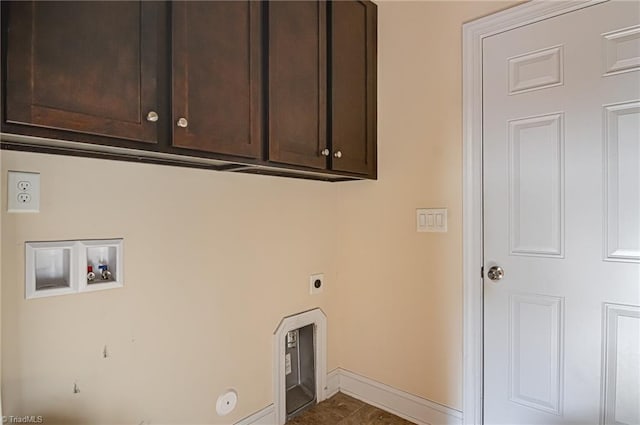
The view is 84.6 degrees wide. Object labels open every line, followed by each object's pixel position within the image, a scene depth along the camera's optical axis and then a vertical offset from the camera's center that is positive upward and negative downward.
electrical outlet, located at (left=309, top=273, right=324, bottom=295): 2.03 -0.42
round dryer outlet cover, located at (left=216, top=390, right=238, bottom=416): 1.58 -0.87
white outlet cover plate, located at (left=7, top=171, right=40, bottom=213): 1.03 +0.06
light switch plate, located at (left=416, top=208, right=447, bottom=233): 1.78 -0.05
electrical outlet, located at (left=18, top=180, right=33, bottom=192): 1.04 +0.08
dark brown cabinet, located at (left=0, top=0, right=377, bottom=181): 0.89 +0.42
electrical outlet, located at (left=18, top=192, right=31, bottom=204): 1.04 +0.04
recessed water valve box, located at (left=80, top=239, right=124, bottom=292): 1.17 -0.18
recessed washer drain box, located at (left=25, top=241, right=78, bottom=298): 1.07 -0.18
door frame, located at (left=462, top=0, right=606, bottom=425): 1.67 -0.04
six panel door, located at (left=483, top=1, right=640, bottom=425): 1.34 -0.03
